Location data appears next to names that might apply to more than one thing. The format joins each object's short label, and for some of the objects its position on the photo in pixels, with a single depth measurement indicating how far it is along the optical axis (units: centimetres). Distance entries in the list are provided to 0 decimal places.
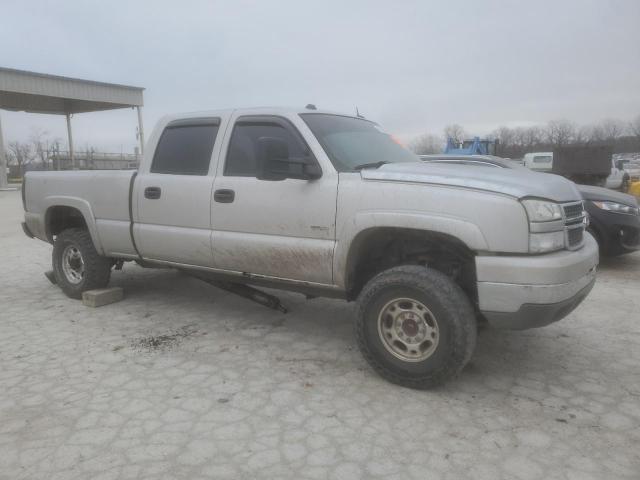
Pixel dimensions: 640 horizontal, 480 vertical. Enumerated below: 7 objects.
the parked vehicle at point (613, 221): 690
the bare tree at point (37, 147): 6105
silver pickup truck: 314
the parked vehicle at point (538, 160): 3353
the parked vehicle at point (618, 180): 2095
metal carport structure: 2370
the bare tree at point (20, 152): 6462
